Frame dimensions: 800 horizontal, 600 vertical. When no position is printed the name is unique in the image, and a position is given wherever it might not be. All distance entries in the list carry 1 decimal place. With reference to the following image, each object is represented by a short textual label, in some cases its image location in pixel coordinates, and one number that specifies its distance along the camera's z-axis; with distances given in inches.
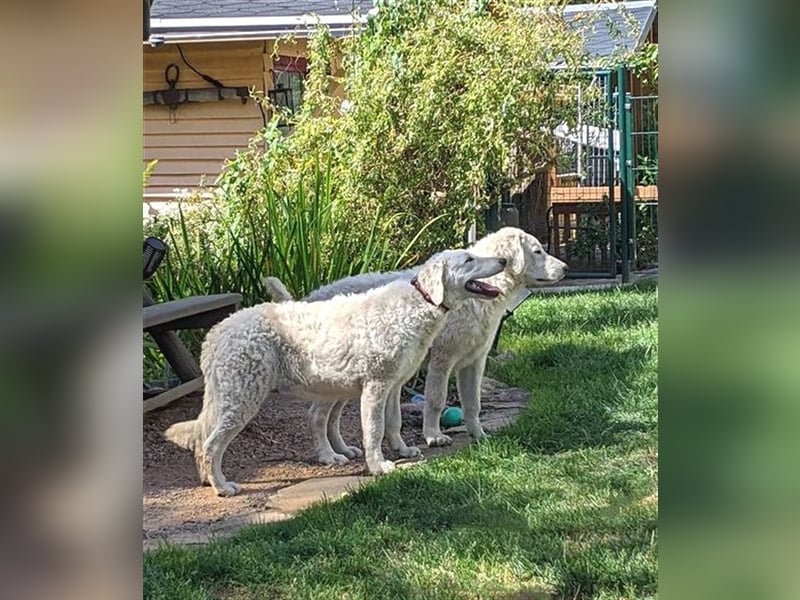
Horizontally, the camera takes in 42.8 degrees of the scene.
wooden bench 232.1
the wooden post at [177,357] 269.0
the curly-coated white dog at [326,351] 204.1
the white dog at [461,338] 229.8
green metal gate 484.1
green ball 259.1
